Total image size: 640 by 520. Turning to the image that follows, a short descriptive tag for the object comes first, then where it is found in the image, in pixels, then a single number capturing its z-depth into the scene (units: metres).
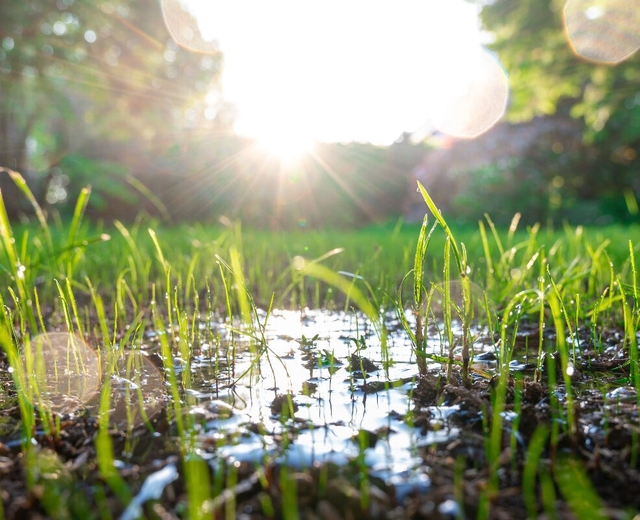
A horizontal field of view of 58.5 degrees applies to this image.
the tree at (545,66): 5.17
